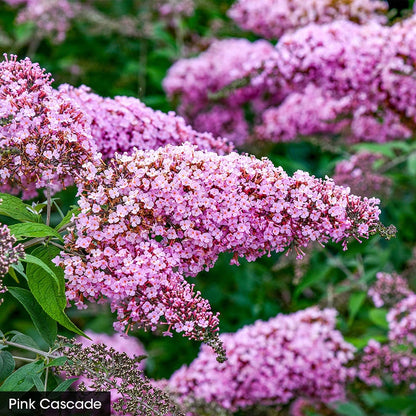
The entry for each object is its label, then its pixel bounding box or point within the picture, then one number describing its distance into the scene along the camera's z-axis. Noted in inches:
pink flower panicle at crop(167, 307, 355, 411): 57.2
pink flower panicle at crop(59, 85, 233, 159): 48.1
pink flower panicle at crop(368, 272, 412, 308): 60.7
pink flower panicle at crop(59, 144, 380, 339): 43.1
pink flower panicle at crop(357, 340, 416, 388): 57.3
